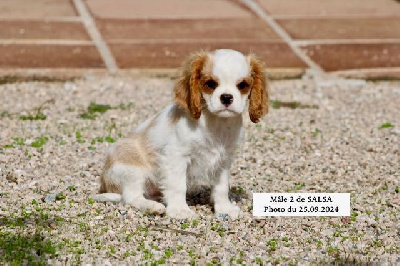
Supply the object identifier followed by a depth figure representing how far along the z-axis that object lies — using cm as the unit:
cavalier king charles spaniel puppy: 576
